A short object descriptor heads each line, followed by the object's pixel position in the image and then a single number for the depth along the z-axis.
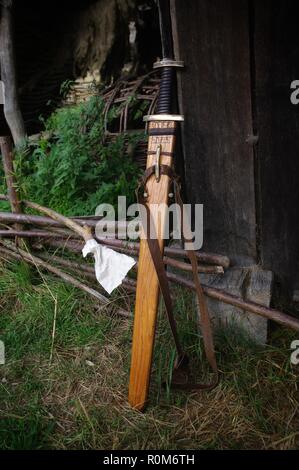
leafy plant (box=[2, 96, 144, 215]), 2.85
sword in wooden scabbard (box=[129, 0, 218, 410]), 1.71
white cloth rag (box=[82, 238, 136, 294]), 1.94
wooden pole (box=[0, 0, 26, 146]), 3.49
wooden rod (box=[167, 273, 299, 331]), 1.81
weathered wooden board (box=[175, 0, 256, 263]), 1.80
